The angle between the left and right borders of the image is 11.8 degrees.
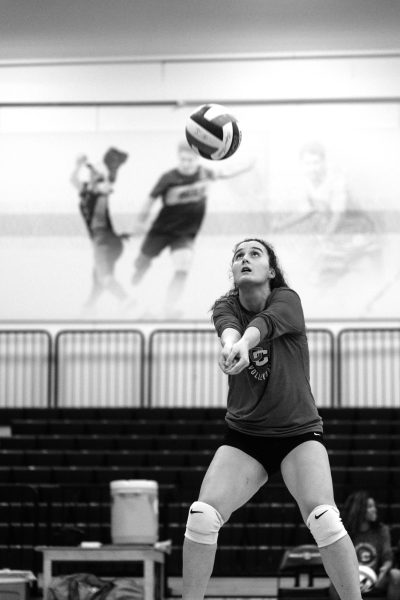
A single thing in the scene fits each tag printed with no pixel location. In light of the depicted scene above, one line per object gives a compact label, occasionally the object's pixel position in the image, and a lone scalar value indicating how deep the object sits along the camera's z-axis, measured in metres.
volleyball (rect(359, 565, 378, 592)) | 13.27
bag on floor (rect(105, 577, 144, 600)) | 13.36
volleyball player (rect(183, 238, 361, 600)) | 8.12
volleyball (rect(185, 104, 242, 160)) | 11.01
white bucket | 15.33
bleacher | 17.07
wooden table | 13.20
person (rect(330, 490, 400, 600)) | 14.45
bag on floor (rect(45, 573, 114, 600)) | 13.27
